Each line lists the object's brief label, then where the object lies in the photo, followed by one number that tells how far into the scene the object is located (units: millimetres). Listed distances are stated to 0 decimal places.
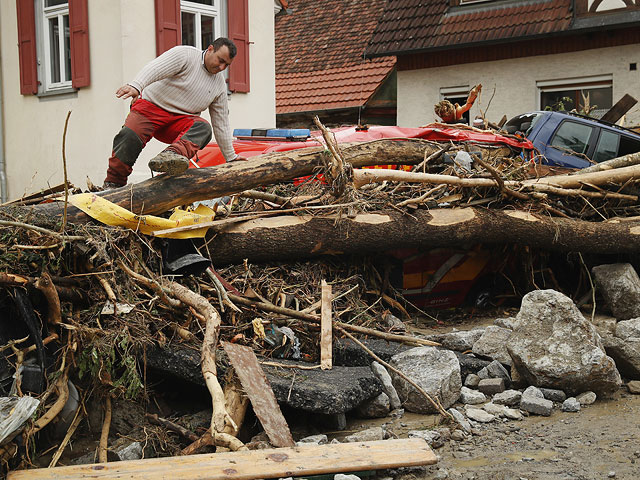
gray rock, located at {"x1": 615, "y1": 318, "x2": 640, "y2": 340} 5661
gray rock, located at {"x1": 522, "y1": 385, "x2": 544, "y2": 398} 4840
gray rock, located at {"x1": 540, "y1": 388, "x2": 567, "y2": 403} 4898
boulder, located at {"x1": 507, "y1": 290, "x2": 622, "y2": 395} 4848
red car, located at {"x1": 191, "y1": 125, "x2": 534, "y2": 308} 6855
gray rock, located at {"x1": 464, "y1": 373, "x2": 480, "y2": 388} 5145
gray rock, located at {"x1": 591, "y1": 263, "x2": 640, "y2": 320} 6617
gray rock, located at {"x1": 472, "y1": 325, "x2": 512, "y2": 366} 5465
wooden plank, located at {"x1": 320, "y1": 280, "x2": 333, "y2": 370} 4859
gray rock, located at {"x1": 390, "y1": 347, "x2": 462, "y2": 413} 4754
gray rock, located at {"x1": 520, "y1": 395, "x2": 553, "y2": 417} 4672
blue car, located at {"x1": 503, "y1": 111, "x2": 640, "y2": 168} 9172
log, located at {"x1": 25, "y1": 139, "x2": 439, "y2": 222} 5137
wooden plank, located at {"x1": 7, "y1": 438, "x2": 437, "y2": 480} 3488
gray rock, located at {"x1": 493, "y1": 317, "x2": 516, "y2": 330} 6218
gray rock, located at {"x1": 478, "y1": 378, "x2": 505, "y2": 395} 5020
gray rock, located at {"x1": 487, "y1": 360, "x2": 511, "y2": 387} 5215
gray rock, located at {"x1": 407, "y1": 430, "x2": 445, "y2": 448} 4195
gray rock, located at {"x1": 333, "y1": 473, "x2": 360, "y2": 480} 3582
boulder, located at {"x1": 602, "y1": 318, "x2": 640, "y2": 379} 5301
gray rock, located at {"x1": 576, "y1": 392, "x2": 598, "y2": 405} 4871
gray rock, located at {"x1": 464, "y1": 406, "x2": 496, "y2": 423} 4562
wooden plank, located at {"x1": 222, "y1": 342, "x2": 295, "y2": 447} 3965
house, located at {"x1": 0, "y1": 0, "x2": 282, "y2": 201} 10383
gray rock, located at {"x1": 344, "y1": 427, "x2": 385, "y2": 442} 4141
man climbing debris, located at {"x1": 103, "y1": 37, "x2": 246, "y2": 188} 6094
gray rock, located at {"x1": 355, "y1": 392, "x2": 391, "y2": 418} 4680
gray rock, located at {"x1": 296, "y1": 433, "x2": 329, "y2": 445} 4094
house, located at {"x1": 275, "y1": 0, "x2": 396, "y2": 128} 16922
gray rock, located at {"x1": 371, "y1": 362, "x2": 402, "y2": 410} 4812
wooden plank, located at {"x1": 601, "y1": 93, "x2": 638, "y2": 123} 11234
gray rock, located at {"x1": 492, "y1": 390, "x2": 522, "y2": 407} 4836
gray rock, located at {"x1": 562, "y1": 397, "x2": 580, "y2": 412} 4754
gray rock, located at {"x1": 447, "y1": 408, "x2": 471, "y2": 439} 4412
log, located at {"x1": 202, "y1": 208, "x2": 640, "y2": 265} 5586
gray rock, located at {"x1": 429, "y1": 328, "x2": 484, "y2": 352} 5633
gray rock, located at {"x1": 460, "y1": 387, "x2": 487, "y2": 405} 4895
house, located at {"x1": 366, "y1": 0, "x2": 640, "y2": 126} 13766
